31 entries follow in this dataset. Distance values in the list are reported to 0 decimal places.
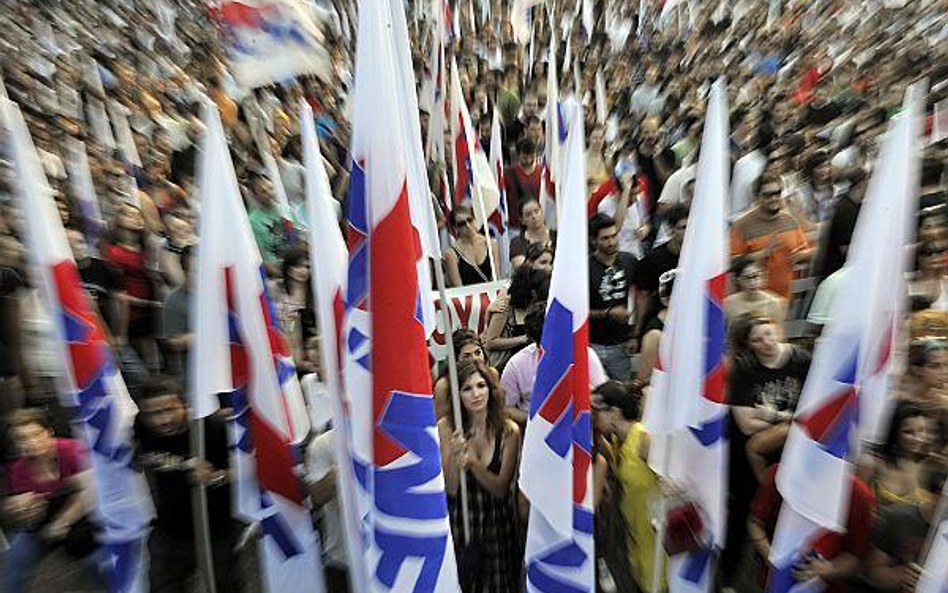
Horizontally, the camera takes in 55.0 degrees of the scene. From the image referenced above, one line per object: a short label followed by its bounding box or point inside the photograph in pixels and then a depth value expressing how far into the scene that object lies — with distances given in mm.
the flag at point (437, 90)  6863
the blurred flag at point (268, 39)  5168
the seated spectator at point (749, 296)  4730
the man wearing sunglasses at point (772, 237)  5672
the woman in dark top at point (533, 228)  6602
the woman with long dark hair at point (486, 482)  3865
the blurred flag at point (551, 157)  6906
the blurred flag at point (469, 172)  6840
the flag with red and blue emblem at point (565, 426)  3453
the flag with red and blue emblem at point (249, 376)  3570
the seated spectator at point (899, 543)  3223
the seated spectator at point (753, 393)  3920
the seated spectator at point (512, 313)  5348
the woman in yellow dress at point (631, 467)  3850
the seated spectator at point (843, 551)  3258
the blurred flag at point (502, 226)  7176
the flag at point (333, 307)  3385
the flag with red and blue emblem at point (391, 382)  3031
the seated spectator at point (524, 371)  4801
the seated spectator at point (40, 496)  3715
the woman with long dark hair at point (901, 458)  3432
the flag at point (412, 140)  3930
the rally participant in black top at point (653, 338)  4973
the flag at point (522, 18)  16828
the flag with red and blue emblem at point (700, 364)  3441
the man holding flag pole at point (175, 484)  3871
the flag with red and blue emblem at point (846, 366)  3047
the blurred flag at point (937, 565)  2809
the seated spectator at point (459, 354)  4277
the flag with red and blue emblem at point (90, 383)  3578
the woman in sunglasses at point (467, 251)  6469
